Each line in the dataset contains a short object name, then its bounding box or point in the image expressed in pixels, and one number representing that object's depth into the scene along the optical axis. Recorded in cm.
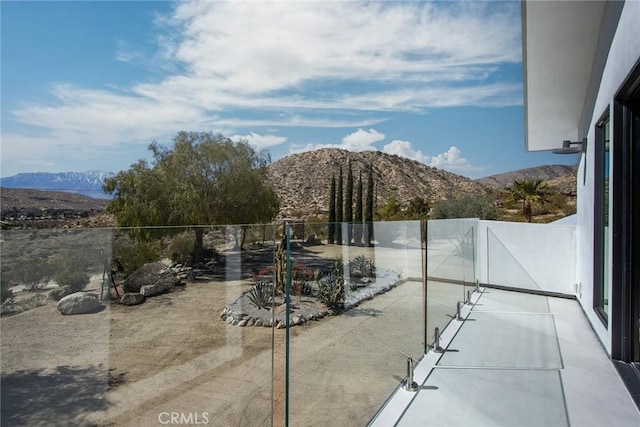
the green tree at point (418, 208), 3243
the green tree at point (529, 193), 2369
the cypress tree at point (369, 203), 3008
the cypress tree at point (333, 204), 2870
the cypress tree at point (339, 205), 2875
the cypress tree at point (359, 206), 2939
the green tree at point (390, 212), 3158
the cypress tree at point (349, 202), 2920
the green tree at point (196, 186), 1504
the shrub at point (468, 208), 2391
